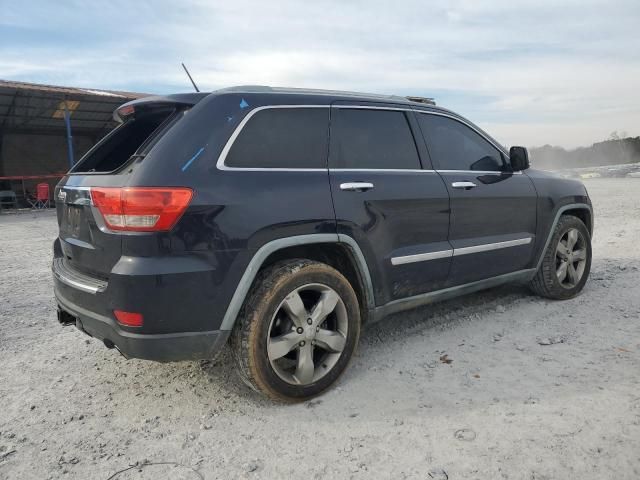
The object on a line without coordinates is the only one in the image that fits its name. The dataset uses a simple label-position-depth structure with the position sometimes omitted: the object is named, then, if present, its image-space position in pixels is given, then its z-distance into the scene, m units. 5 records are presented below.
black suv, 2.36
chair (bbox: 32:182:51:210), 17.65
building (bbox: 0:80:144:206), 17.39
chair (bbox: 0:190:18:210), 18.00
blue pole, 17.20
